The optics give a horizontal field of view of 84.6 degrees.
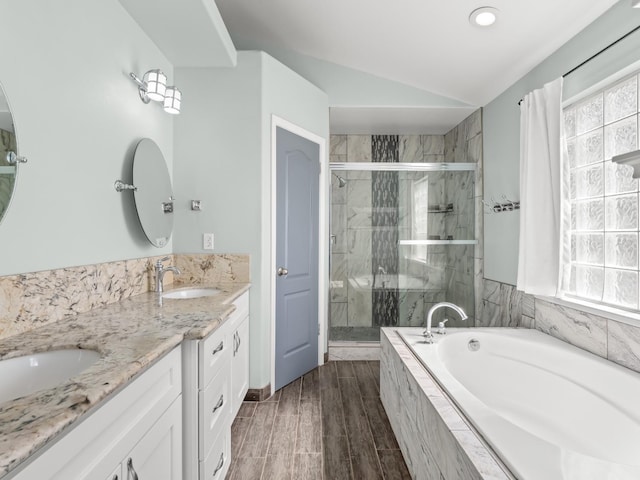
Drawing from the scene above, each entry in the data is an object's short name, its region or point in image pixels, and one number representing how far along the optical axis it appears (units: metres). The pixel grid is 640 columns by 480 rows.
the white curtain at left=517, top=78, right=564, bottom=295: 2.15
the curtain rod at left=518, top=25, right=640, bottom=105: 1.71
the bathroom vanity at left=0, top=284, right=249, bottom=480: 0.63
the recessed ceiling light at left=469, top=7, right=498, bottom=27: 2.11
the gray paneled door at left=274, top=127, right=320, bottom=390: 2.77
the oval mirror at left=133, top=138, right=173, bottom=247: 2.04
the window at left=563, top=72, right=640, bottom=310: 1.84
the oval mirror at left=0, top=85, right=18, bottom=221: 1.13
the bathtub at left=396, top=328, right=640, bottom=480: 1.04
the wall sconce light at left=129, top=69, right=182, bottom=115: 2.03
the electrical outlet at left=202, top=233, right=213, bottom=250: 2.61
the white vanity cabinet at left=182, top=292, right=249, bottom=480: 1.27
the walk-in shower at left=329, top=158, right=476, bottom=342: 3.37
